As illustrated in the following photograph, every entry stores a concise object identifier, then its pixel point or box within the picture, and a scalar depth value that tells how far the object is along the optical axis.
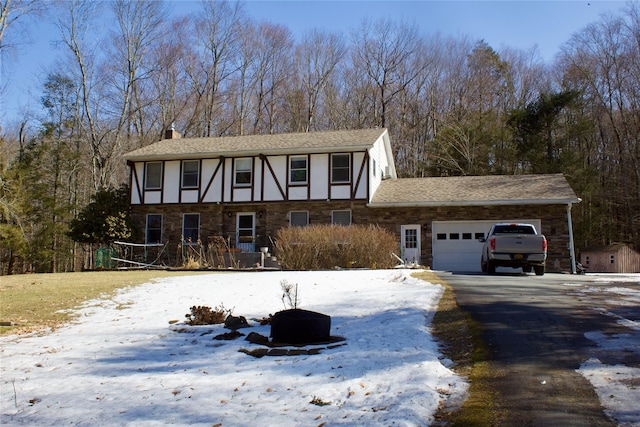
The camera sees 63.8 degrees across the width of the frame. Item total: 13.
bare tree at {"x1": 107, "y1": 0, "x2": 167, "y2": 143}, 33.22
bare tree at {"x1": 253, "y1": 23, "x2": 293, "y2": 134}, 40.00
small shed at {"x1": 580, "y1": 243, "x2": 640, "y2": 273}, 27.93
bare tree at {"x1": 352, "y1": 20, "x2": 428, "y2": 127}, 38.50
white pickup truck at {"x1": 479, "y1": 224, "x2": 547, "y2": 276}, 16.09
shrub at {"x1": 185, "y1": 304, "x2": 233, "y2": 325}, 8.22
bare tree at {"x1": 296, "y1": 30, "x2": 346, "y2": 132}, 39.56
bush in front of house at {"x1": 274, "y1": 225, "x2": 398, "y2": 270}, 17.14
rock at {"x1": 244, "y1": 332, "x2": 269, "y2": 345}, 6.89
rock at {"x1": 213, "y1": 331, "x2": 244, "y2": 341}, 7.20
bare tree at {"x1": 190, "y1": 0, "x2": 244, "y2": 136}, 38.00
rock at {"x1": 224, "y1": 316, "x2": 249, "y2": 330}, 7.70
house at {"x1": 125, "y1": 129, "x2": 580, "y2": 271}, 22.67
